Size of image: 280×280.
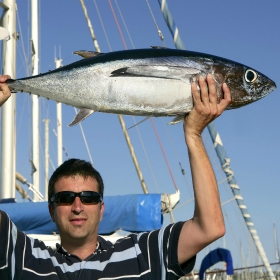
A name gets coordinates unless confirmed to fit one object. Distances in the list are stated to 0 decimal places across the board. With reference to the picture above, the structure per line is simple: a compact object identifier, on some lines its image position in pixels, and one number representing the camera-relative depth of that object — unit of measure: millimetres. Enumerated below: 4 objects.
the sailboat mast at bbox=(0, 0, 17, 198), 7520
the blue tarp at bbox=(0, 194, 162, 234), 5967
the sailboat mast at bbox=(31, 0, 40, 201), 9529
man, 2489
